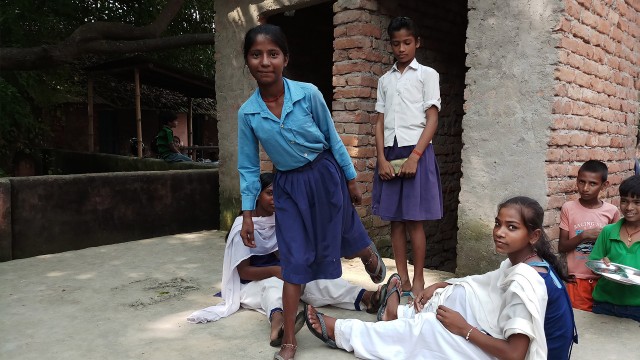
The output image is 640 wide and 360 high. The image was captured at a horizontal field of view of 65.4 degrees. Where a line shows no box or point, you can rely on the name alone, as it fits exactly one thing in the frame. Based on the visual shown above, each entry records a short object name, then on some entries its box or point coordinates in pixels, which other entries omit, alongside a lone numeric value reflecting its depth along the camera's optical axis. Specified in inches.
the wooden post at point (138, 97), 367.6
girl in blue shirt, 93.2
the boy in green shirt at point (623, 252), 107.0
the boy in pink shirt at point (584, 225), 121.0
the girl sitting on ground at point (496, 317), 73.0
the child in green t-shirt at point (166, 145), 338.0
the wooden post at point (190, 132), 481.2
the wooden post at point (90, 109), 422.9
